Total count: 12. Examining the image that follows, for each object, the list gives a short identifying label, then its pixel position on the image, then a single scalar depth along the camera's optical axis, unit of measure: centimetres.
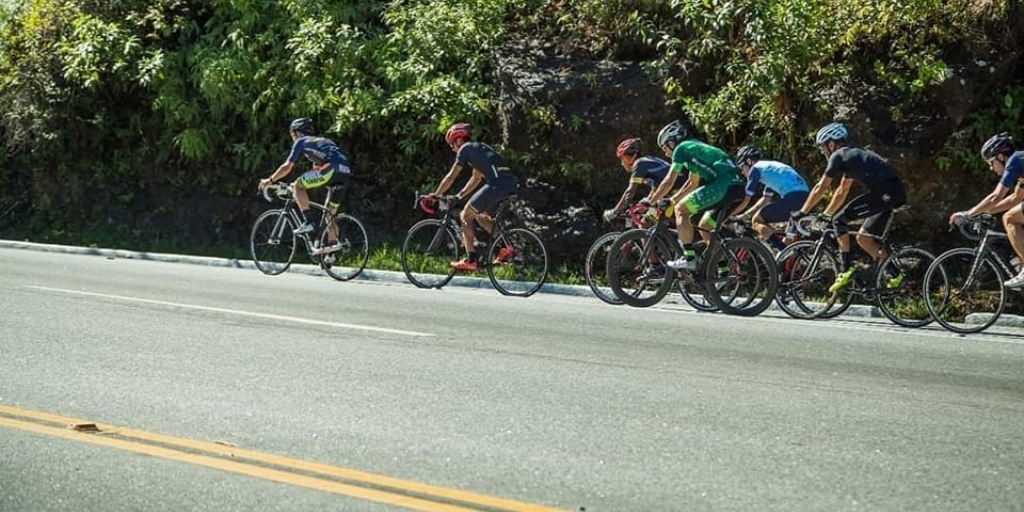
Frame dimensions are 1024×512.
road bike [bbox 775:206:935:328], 1368
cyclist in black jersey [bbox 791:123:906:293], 1372
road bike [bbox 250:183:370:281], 1756
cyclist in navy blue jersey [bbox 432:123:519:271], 1606
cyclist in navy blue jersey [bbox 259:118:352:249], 1747
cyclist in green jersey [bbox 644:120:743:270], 1430
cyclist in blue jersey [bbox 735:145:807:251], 1465
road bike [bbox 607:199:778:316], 1413
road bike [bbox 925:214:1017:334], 1294
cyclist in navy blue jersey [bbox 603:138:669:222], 1516
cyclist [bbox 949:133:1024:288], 1280
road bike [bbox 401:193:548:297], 1612
